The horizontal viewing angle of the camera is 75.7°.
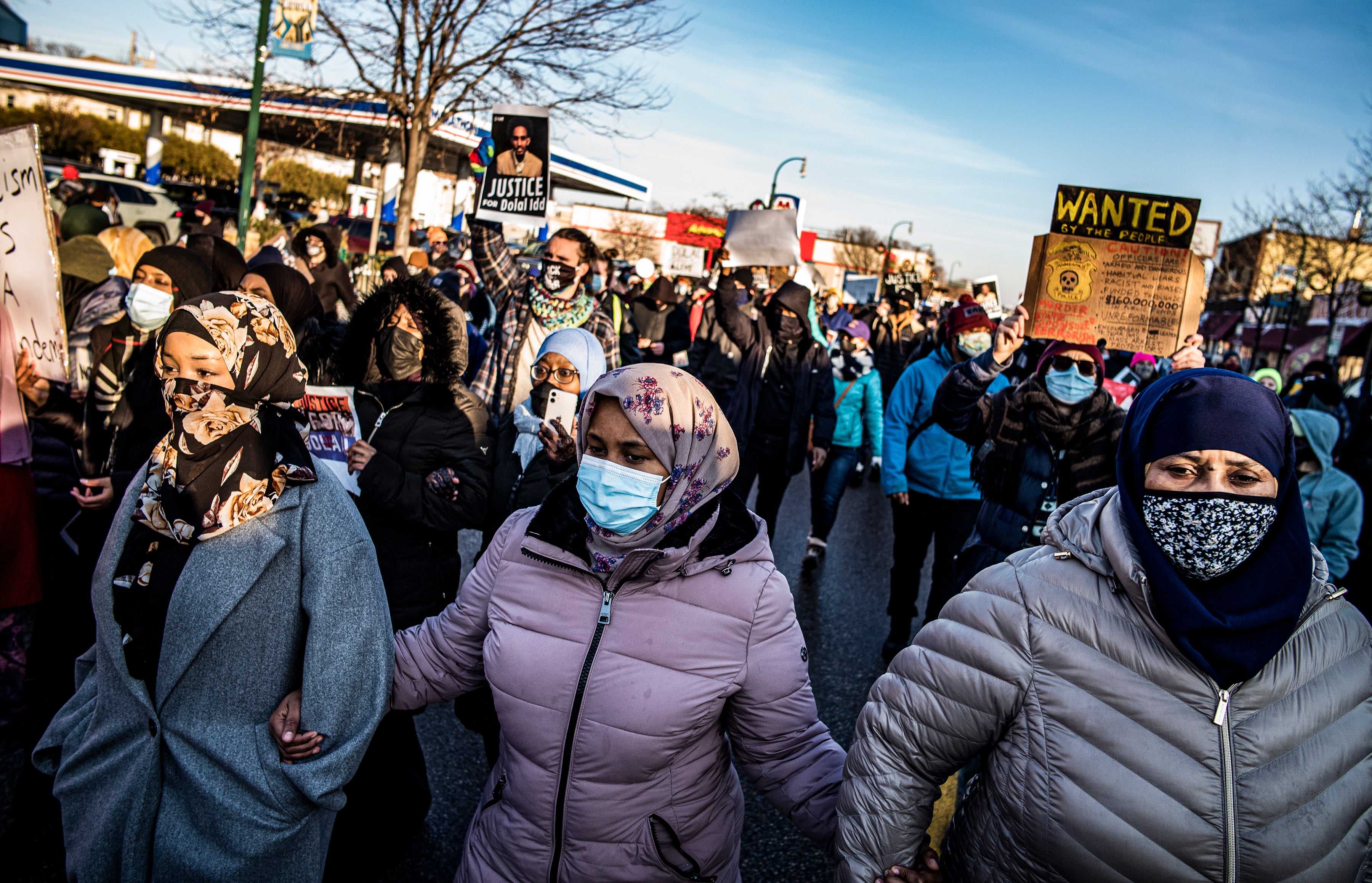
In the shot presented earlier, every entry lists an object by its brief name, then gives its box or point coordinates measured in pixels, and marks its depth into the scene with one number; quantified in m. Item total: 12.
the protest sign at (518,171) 6.97
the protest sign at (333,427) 3.08
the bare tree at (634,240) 63.50
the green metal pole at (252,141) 13.30
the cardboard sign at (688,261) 20.34
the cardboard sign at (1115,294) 3.56
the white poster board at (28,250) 3.33
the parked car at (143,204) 18.38
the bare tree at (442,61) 14.44
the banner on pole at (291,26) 13.03
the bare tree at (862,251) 70.56
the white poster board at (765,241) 7.75
